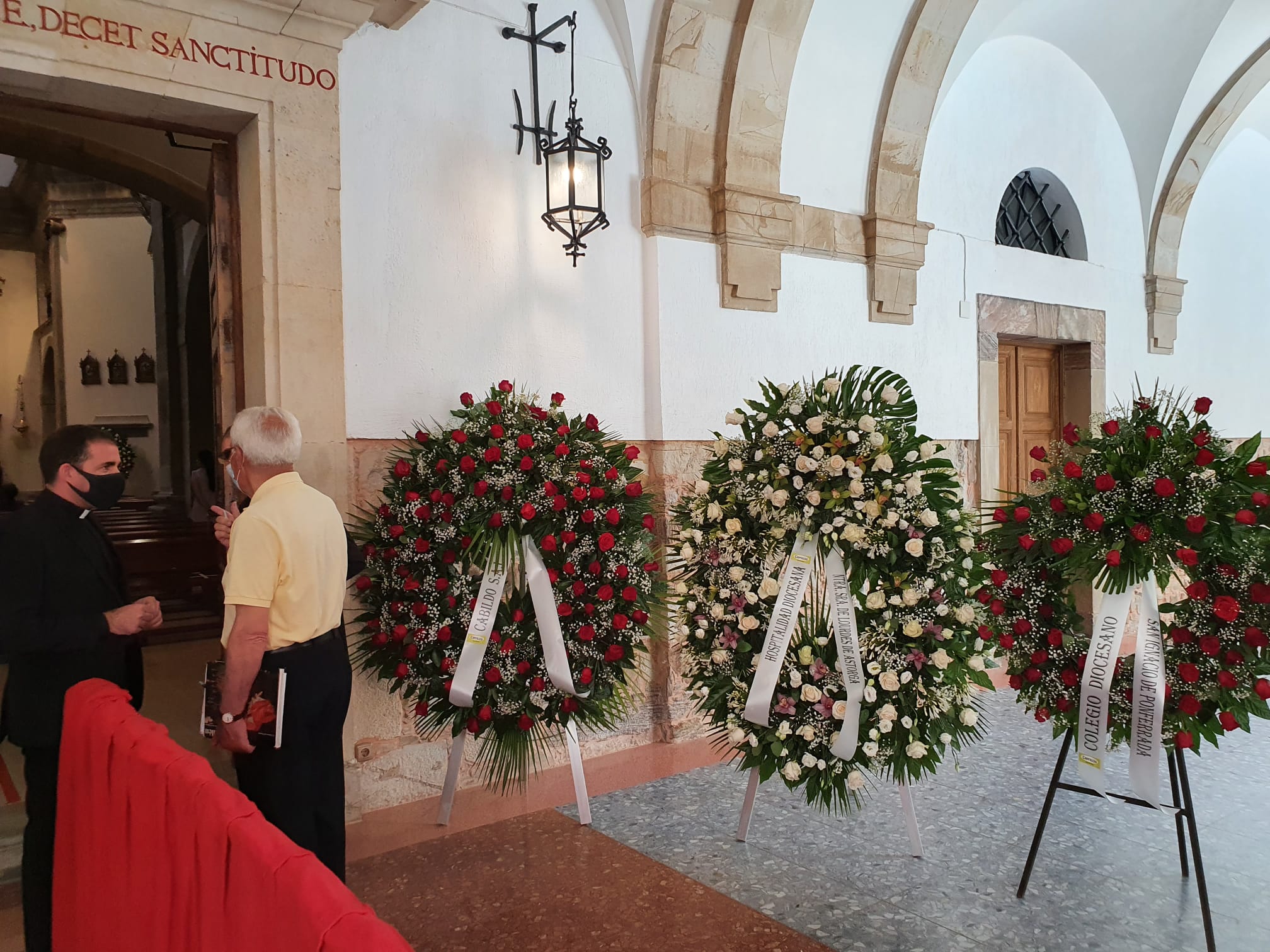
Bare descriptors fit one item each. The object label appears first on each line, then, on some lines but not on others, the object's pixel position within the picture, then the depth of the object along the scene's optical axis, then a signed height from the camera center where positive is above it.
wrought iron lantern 4.78 +1.44
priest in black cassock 2.83 -0.51
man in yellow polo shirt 2.76 -0.55
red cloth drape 1.46 -0.79
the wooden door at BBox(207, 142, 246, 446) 4.26 +0.75
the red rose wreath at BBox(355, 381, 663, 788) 3.86 -0.56
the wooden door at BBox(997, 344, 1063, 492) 7.92 +0.28
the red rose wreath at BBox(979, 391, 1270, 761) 2.80 -0.40
